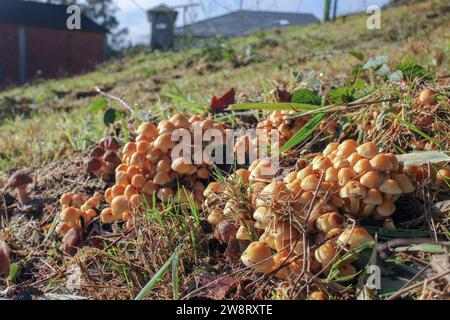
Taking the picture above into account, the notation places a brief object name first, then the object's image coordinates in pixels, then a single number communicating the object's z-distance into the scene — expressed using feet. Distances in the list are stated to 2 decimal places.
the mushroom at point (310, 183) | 1.36
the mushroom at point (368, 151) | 1.39
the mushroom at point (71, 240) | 1.78
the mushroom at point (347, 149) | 1.43
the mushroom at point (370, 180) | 1.32
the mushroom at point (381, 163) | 1.34
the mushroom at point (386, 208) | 1.37
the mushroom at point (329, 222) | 1.28
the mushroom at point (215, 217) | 1.52
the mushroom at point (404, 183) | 1.36
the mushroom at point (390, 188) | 1.32
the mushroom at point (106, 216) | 1.80
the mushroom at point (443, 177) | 1.46
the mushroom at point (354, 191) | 1.31
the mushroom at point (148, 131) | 1.86
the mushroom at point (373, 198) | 1.32
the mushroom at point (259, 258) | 1.28
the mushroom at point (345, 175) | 1.35
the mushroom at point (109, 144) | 2.17
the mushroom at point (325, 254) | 1.22
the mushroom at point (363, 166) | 1.35
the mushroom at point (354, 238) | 1.23
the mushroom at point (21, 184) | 2.15
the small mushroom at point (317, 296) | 1.16
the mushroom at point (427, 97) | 1.74
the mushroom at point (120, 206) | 1.74
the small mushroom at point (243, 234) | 1.41
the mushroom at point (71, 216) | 1.85
